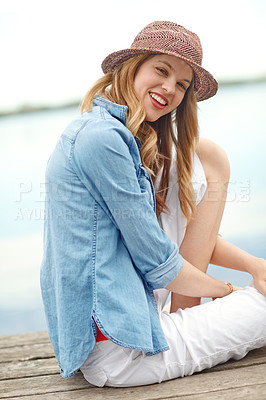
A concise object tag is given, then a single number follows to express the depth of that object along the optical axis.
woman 1.96
